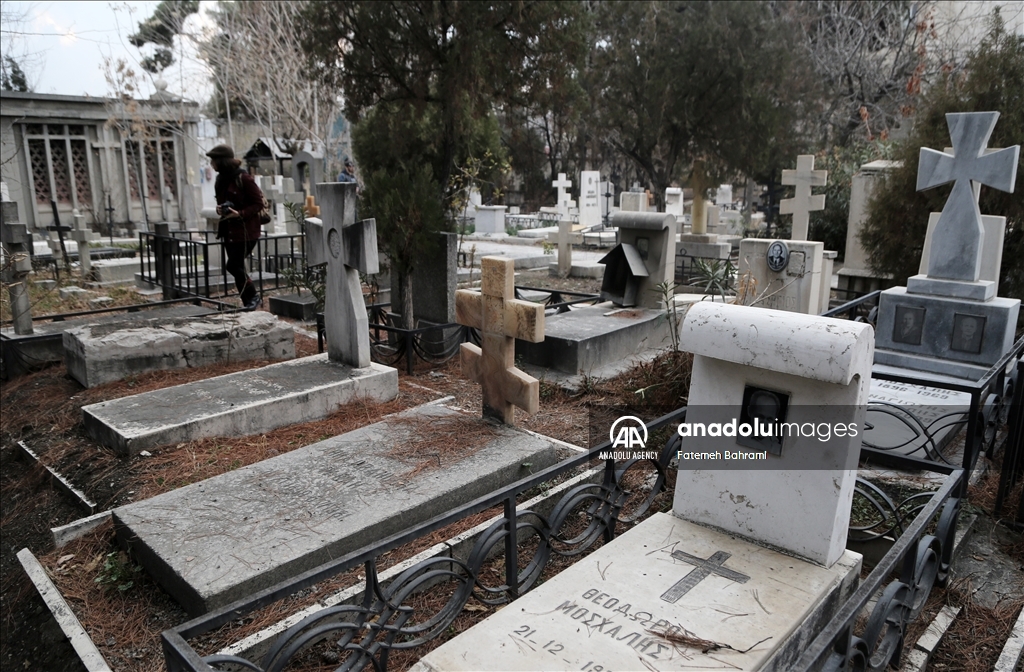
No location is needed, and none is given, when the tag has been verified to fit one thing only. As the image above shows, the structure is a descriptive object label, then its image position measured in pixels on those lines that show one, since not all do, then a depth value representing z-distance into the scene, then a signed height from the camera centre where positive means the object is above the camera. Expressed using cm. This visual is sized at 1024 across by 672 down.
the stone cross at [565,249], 1384 -106
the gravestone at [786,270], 695 -74
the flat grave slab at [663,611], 232 -145
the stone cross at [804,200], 978 -9
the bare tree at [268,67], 1956 +340
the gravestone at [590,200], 2262 -21
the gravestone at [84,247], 1153 -86
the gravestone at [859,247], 1042 -79
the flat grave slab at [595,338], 683 -142
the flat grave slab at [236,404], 476 -148
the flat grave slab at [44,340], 673 -136
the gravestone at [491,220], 2236 -83
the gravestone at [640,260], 810 -75
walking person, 825 -21
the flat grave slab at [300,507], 321 -158
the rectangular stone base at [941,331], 610 -118
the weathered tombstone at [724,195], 2434 -5
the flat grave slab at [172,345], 598 -130
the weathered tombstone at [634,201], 1355 -14
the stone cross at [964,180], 599 +12
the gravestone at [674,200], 1670 -16
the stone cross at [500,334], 445 -87
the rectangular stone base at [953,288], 618 -81
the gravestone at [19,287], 677 -86
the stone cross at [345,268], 561 -59
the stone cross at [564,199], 2297 -18
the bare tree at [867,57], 2206 +417
